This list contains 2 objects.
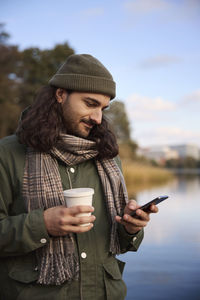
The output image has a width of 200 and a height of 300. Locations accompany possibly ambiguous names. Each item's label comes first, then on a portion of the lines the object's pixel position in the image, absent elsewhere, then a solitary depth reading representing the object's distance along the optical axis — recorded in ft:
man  5.74
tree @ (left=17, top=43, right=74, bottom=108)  94.58
